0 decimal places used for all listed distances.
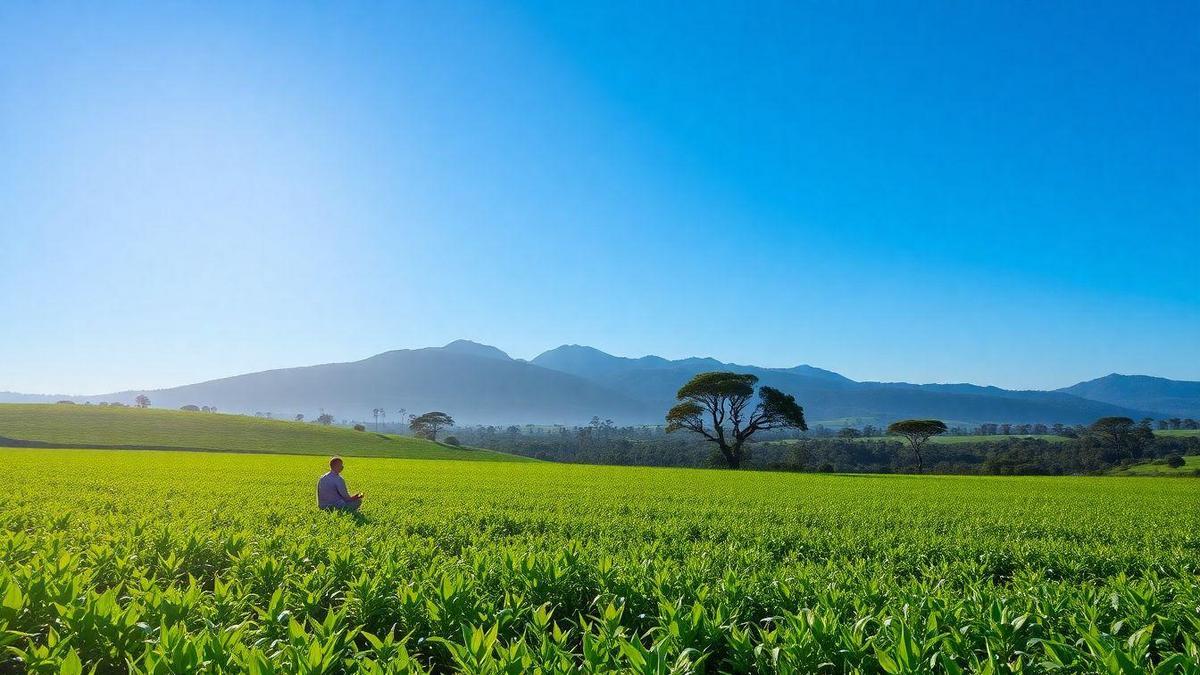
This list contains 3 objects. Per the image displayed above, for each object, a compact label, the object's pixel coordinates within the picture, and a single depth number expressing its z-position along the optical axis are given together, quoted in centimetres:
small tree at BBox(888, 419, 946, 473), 7944
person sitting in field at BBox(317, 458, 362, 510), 1523
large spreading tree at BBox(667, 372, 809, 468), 6975
